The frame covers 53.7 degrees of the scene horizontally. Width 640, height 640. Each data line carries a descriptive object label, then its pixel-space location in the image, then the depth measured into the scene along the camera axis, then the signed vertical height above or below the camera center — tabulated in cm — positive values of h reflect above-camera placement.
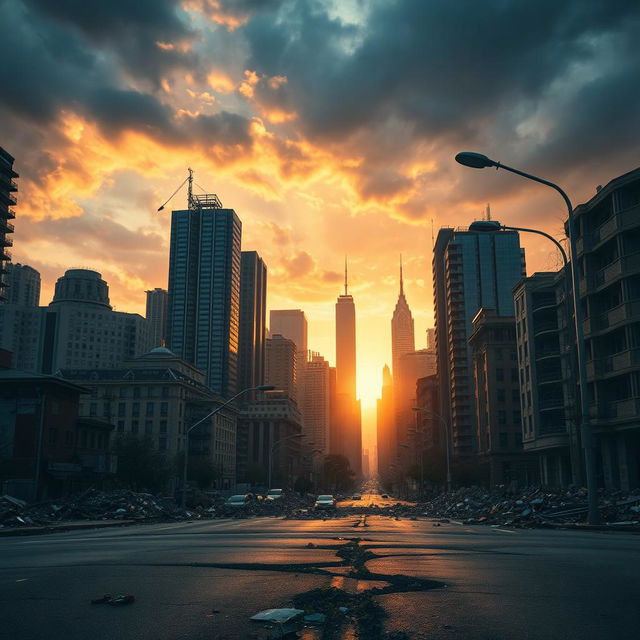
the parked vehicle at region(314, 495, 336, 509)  5372 -348
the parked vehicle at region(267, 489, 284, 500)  7479 -400
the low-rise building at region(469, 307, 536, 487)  9900 +852
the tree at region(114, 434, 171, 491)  6773 -56
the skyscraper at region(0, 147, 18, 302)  9125 +3748
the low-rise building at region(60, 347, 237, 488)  11338 +1006
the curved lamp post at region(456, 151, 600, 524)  2228 +466
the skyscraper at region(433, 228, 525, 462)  13412 +3768
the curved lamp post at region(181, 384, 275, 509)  3947 -180
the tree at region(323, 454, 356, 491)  19488 -250
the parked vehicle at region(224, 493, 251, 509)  5008 -335
